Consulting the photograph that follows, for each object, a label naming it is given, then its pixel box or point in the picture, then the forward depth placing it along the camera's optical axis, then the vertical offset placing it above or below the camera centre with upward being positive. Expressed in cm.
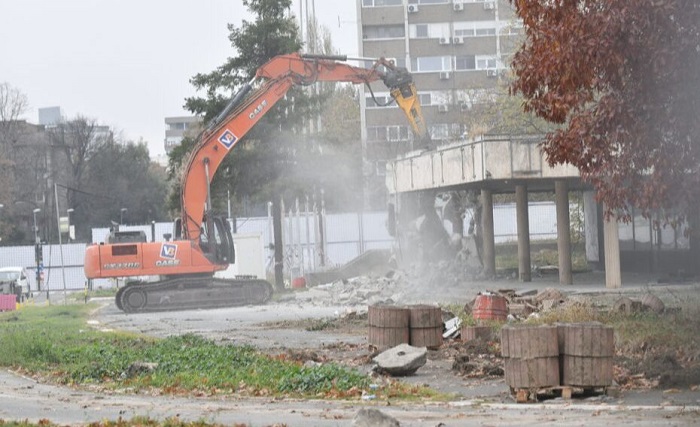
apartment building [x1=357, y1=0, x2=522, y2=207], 9125 +1236
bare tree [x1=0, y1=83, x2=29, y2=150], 11481 +996
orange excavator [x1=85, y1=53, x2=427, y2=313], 4578 -19
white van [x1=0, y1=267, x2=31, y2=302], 6888 -237
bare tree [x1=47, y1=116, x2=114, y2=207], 11269 +767
